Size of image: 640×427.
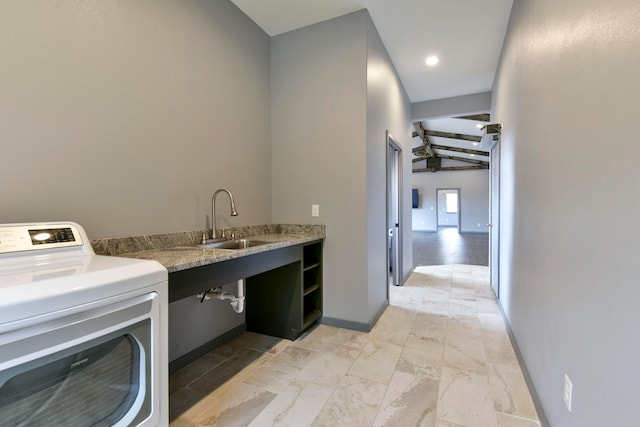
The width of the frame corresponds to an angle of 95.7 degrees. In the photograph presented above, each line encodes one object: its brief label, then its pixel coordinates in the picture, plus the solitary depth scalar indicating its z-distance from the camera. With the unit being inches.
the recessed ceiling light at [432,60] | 139.0
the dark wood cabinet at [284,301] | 98.9
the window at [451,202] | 526.0
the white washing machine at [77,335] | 30.1
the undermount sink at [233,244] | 85.2
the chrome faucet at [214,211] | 89.2
